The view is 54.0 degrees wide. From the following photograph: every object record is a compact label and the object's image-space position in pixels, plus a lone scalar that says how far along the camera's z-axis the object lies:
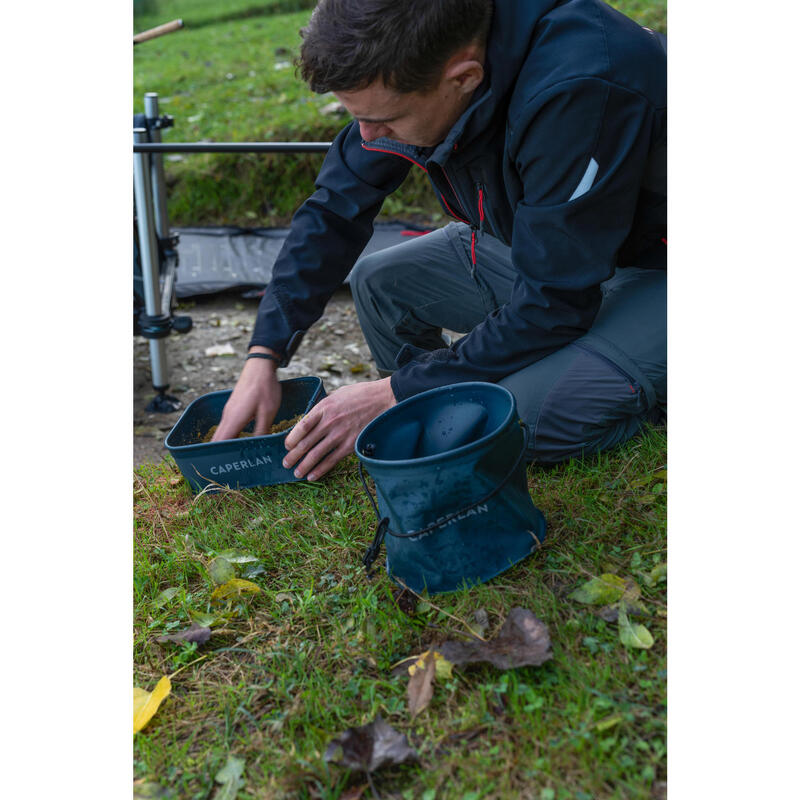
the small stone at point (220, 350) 3.74
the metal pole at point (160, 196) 3.76
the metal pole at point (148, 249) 3.14
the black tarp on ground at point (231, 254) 4.24
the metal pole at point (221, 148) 3.04
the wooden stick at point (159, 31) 3.25
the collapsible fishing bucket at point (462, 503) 1.51
